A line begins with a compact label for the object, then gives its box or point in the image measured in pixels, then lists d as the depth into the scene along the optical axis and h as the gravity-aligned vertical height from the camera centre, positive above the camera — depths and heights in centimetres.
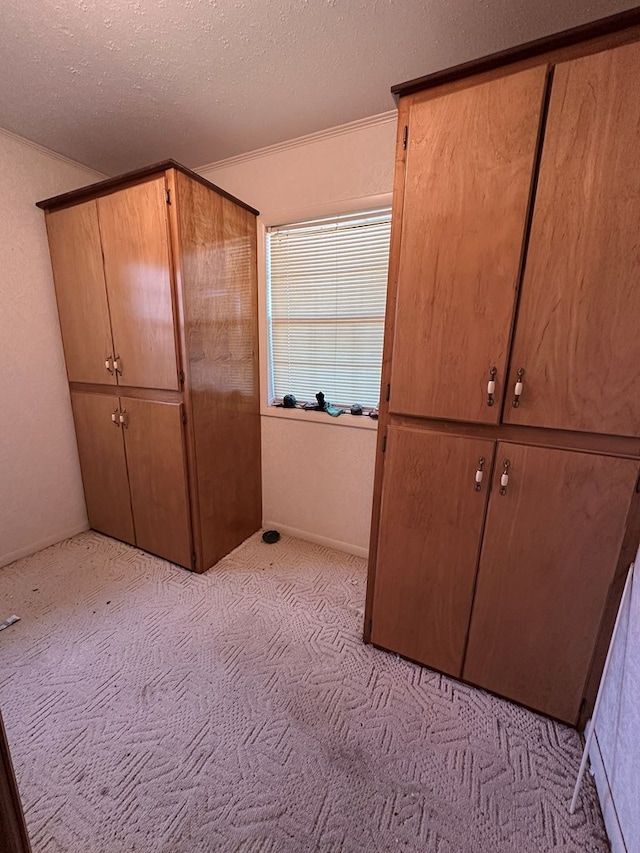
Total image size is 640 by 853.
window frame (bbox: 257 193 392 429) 190 +37
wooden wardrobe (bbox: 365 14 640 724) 97 -3
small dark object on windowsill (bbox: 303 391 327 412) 220 -35
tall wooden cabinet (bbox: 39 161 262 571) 174 -4
